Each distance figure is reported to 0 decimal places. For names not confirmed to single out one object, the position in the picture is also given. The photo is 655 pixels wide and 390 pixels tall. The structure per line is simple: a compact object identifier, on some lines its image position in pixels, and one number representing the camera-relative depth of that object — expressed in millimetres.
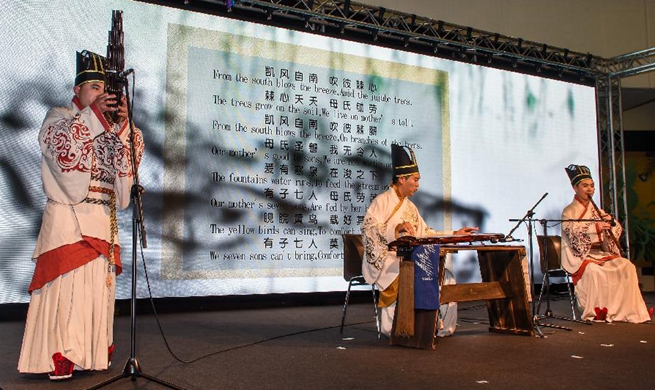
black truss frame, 6086
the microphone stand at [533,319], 4191
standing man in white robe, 2842
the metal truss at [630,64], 7574
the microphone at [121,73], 2695
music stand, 4745
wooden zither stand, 3744
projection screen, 5000
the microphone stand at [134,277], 2598
